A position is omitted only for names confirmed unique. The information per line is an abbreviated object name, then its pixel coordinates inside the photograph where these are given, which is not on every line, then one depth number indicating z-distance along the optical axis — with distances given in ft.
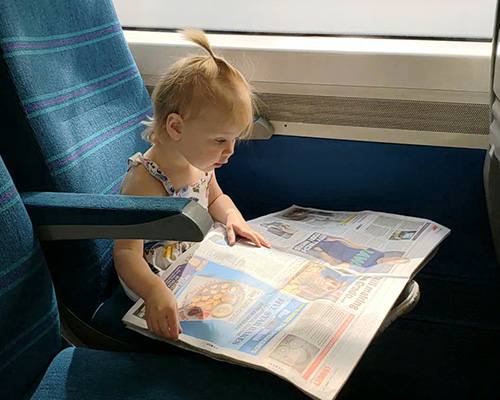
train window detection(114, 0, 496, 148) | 4.78
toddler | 3.86
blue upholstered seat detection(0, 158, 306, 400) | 3.28
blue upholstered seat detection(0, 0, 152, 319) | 3.75
